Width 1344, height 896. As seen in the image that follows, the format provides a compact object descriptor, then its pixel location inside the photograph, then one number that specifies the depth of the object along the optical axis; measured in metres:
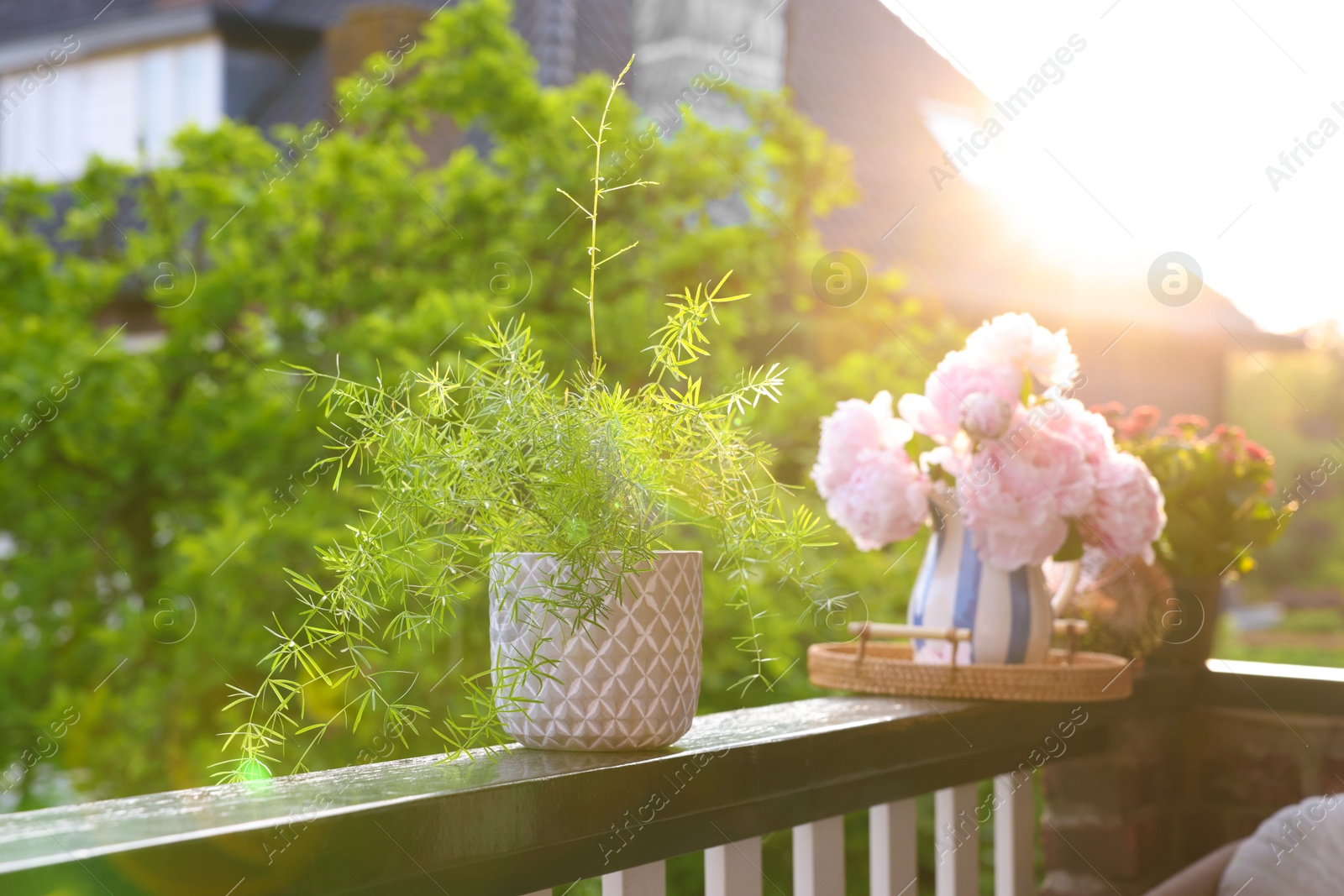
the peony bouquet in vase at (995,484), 1.49
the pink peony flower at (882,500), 1.54
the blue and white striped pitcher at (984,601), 1.57
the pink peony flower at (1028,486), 1.49
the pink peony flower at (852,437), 1.58
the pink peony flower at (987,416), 1.44
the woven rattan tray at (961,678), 1.49
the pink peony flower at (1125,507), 1.52
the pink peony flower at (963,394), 1.45
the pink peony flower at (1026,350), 1.51
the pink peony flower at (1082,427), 1.52
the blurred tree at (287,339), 3.09
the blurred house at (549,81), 6.31
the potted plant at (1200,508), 1.88
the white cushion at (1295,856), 1.42
